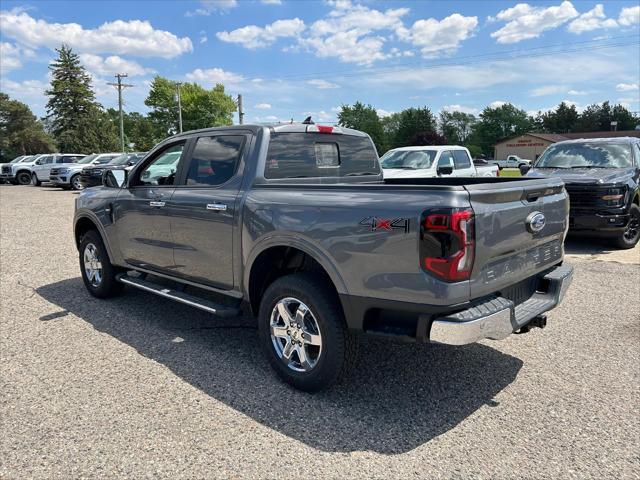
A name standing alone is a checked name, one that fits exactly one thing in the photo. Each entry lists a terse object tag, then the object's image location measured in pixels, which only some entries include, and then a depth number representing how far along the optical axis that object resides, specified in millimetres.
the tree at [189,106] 90188
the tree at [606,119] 97625
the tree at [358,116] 110688
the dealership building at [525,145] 79188
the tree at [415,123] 87125
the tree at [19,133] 76562
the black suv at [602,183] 8250
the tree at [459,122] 124669
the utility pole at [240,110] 46250
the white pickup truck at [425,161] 12703
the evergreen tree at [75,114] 63344
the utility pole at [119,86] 56656
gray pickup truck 2850
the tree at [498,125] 112375
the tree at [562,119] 106375
